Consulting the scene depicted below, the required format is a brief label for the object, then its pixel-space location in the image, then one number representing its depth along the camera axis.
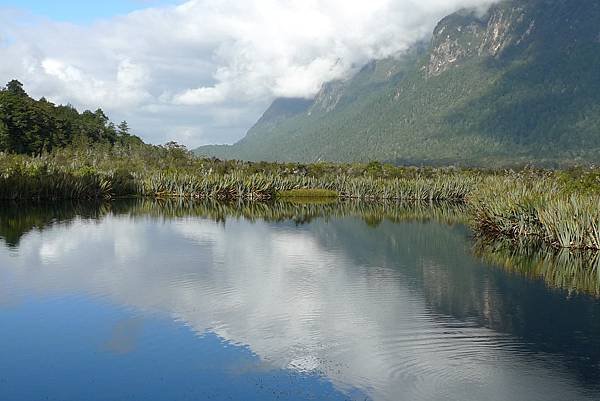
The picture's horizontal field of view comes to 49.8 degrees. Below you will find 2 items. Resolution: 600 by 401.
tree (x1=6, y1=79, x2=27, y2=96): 82.76
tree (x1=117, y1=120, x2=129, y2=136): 88.79
